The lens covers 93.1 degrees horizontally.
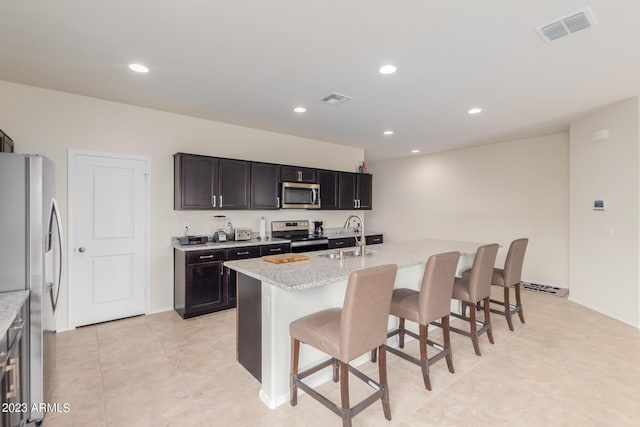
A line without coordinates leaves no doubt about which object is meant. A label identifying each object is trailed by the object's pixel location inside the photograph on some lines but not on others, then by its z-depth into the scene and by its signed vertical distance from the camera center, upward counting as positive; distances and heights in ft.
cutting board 8.49 -1.28
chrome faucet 10.26 -1.15
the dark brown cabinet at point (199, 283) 12.43 -2.88
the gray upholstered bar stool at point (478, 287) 9.56 -2.42
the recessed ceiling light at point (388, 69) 8.86 +4.32
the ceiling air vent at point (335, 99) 11.16 +4.38
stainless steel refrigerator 5.74 -0.56
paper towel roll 15.89 -0.77
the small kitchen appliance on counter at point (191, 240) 13.37 -1.12
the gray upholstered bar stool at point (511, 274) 11.34 -2.35
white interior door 11.55 -0.88
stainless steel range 15.89 -1.22
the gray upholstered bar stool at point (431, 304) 7.75 -2.42
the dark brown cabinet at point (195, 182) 12.92 +1.45
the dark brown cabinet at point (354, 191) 19.13 +1.51
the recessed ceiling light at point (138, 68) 8.89 +4.40
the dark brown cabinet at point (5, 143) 8.70 +2.19
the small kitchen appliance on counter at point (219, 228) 14.32 -0.65
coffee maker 18.45 -0.85
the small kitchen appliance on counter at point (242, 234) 14.69 -0.94
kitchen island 7.06 -2.30
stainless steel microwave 16.34 +1.05
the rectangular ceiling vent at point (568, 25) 6.54 +4.26
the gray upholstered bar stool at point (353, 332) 5.96 -2.47
